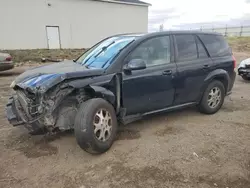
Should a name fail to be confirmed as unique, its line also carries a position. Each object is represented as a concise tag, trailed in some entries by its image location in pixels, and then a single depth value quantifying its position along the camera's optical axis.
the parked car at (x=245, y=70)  6.83
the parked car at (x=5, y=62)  7.68
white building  14.01
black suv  2.54
